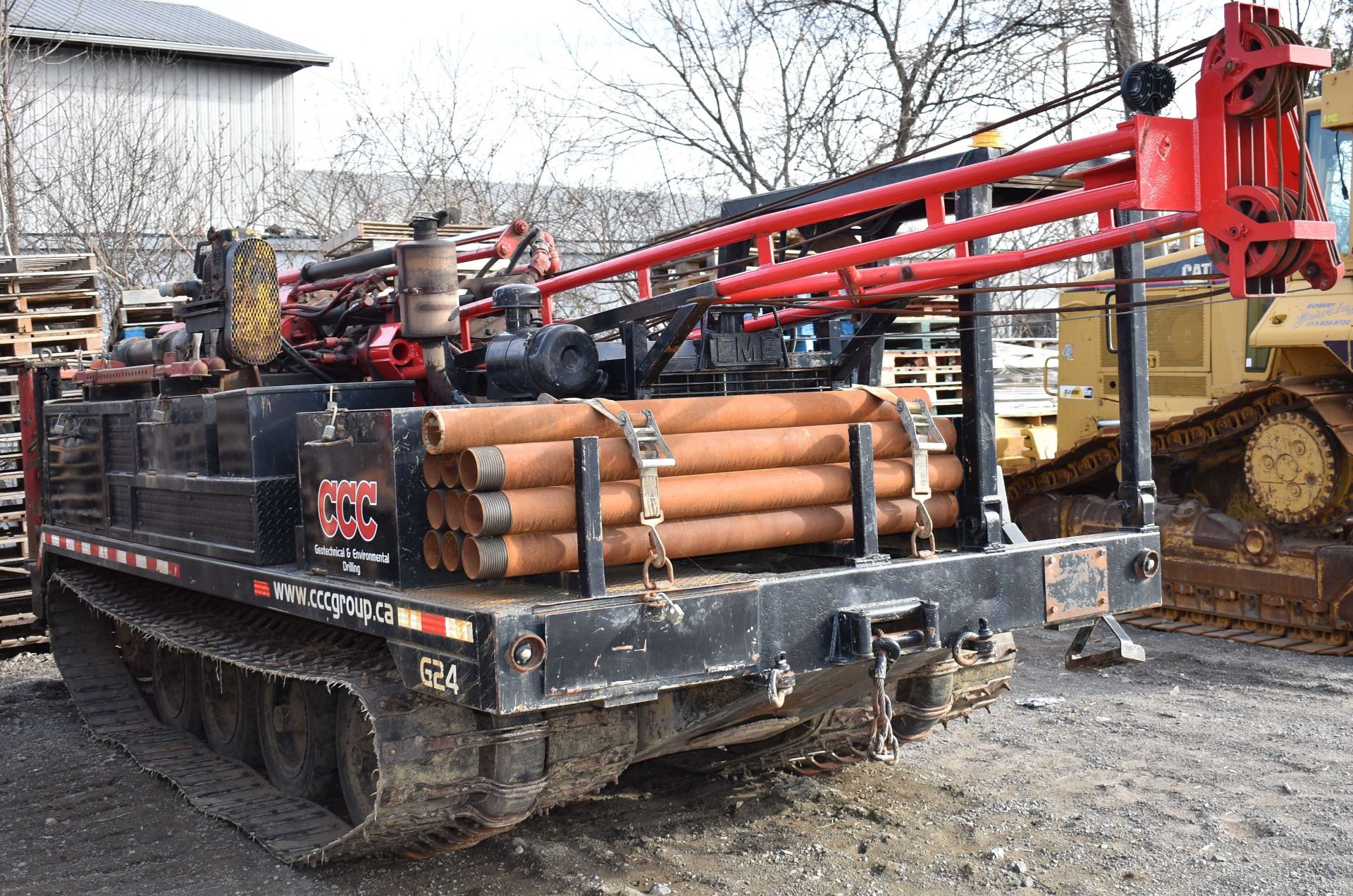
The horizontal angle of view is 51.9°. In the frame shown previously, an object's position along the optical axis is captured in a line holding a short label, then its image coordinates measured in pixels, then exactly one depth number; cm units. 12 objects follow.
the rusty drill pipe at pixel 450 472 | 399
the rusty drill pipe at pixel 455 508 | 393
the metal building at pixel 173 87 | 1997
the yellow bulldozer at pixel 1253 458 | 806
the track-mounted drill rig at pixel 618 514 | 376
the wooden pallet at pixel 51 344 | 924
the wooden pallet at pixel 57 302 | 945
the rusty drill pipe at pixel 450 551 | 403
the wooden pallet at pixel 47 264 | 951
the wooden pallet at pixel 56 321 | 940
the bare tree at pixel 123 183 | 1780
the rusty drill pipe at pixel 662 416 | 391
